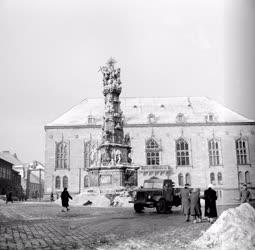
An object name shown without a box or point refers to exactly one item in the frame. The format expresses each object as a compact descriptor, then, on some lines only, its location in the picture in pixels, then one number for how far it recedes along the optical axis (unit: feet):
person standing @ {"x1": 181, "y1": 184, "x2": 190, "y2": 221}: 45.83
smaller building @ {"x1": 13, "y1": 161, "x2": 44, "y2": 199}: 298.35
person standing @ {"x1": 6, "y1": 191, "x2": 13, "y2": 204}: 115.04
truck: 60.49
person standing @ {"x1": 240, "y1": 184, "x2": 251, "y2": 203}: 53.66
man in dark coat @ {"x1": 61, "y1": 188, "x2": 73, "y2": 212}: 60.80
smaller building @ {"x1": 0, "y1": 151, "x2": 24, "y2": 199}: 220.76
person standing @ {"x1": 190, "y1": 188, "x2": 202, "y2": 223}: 44.55
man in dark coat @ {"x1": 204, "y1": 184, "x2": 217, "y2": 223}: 43.32
